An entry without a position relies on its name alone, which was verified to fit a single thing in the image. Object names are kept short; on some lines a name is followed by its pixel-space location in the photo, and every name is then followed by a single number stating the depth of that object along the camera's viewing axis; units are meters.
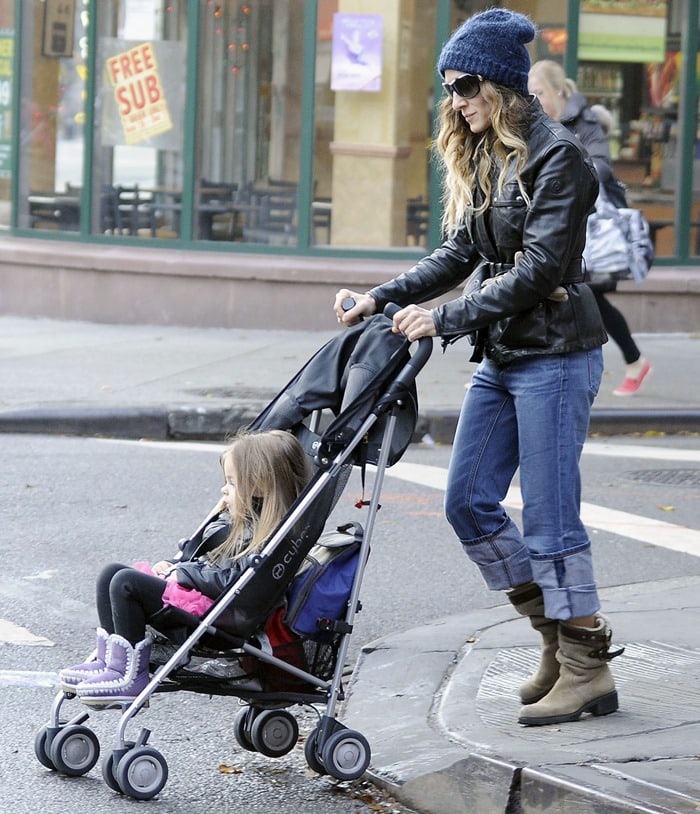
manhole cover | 17.03
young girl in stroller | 8.28
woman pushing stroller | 8.48
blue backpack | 8.57
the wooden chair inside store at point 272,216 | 27.59
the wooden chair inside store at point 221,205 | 27.78
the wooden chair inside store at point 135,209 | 28.11
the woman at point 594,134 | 18.05
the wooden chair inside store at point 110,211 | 28.33
